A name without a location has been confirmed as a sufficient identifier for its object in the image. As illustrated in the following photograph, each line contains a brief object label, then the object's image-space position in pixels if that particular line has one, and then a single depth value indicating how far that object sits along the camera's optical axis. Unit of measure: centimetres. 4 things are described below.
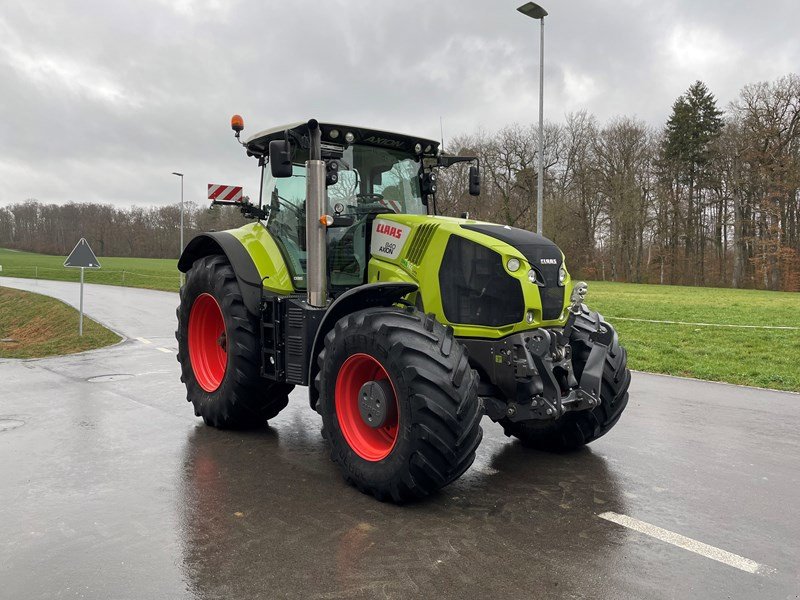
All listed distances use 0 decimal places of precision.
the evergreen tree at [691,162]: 4409
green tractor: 390
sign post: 1267
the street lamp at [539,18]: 1339
